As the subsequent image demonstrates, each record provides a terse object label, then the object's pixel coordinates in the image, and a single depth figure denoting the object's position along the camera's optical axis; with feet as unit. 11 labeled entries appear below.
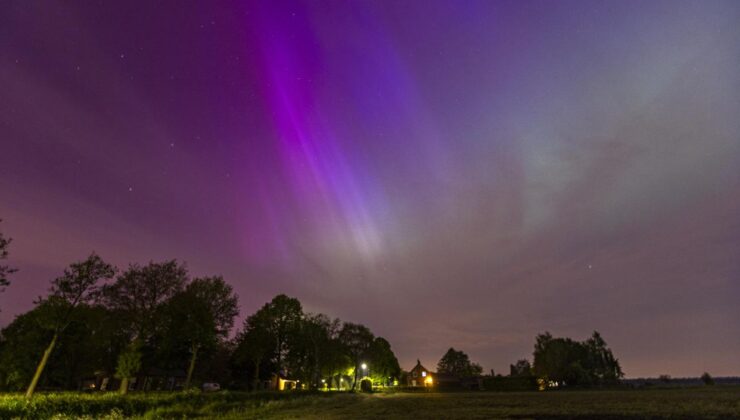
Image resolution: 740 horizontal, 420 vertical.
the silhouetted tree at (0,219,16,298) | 126.72
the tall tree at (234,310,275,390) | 283.38
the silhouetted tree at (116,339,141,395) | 176.96
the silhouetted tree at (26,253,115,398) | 162.61
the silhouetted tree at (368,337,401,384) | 413.43
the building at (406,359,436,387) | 501.64
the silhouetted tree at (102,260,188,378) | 206.28
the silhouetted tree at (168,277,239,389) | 212.43
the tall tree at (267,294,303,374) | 299.38
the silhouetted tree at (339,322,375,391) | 393.33
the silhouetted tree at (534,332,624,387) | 332.80
